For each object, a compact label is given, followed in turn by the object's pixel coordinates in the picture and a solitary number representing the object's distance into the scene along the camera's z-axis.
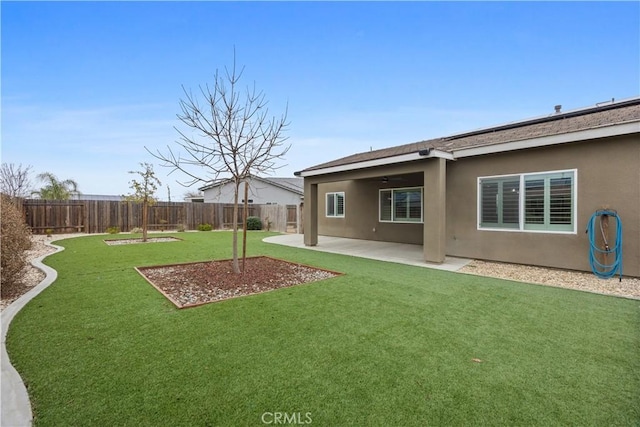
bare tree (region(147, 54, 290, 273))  6.17
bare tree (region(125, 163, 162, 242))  13.24
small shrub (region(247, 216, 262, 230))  19.30
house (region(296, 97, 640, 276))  6.13
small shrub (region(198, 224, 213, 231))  19.00
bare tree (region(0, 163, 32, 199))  21.19
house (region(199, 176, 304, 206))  24.78
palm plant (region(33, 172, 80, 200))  21.05
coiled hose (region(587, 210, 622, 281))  6.12
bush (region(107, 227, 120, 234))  16.16
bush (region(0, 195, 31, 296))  4.75
